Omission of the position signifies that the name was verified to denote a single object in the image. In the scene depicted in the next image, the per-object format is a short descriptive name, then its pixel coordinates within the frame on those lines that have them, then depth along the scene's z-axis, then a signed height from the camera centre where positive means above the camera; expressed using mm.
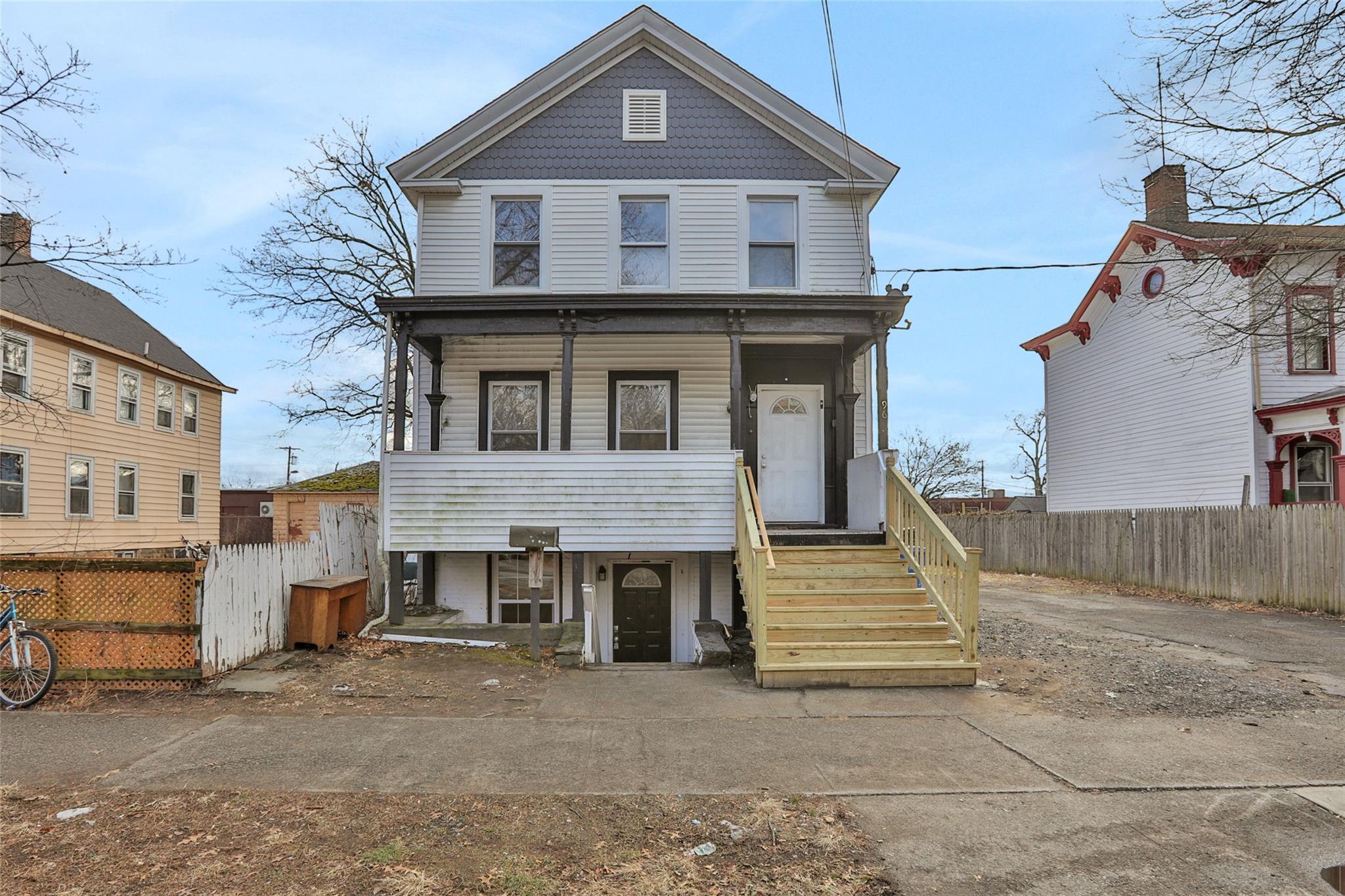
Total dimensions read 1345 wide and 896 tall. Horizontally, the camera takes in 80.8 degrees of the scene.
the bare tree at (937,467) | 51312 +1205
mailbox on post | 9664 -689
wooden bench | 9484 -1517
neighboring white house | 16953 +1868
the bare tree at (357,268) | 21328 +6086
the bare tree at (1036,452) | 56219 +2448
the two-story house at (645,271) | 12719 +3500
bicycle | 7137 -1620
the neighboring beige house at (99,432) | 16875 +1402
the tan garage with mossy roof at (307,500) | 29016 -460
